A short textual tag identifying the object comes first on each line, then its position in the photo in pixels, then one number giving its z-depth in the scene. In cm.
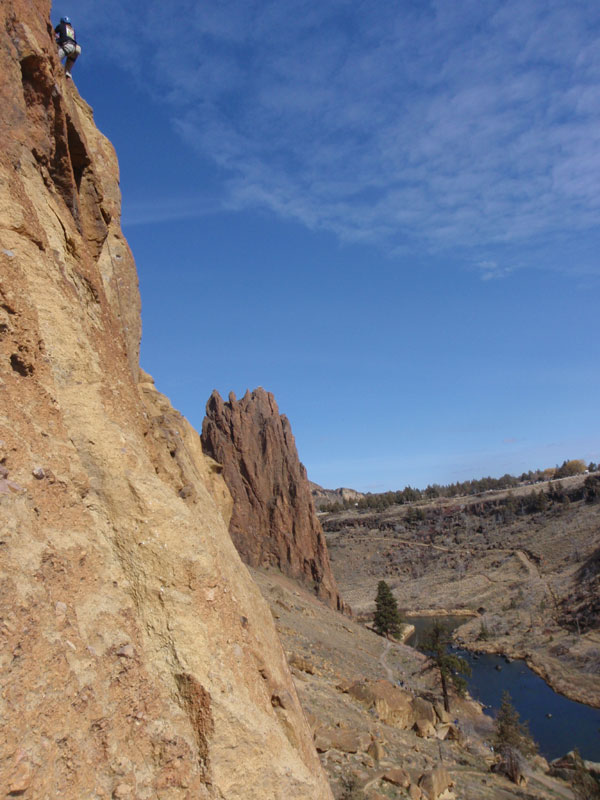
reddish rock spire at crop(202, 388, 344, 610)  6066
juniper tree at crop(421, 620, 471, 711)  3323
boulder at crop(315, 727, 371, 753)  1775
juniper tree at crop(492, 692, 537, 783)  2289
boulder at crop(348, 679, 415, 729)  2561
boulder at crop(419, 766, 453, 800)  1633
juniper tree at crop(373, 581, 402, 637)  5259
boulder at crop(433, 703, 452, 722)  2848
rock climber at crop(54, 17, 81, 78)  1127
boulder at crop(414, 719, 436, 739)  2488
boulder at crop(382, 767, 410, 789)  1622
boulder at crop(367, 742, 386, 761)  1800
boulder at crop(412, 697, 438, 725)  2640
